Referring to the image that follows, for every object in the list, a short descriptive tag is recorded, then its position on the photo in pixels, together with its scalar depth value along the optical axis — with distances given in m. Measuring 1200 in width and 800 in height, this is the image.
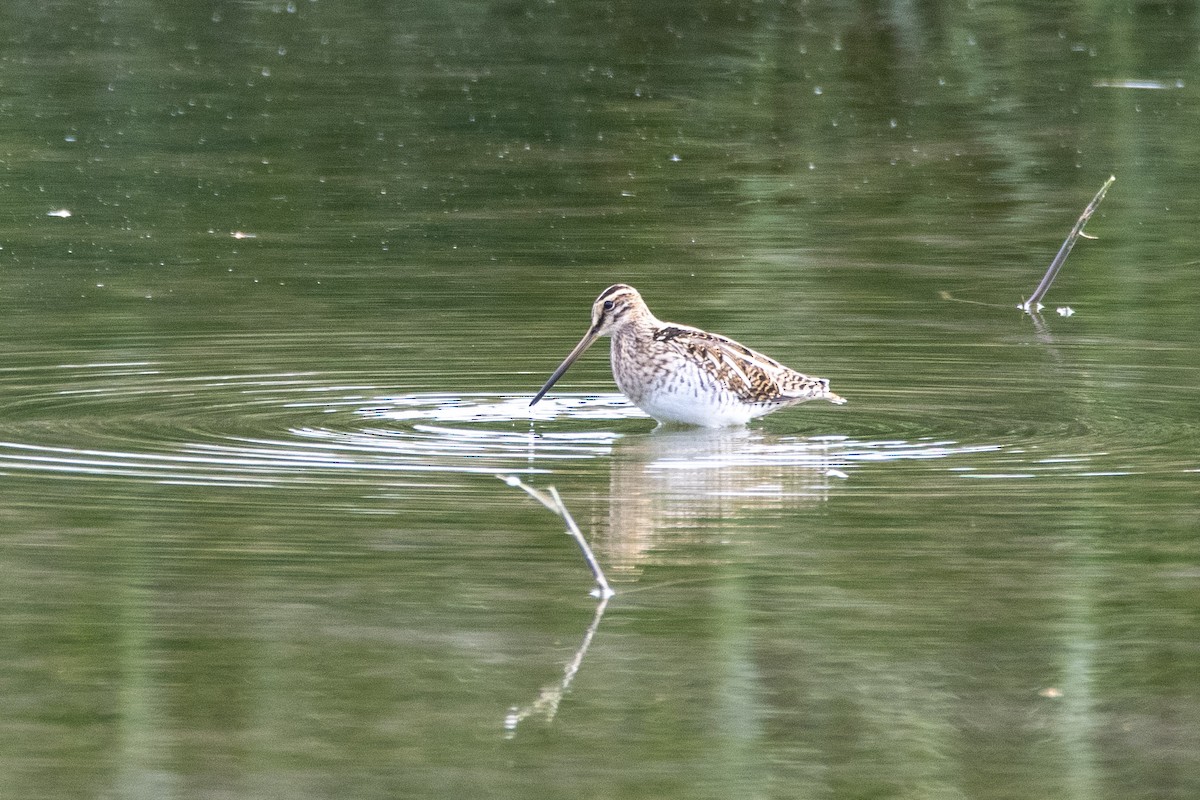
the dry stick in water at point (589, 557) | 12.49
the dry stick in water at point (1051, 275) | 24.19
